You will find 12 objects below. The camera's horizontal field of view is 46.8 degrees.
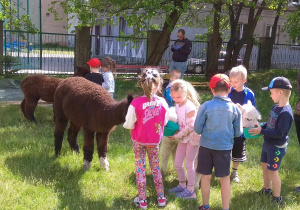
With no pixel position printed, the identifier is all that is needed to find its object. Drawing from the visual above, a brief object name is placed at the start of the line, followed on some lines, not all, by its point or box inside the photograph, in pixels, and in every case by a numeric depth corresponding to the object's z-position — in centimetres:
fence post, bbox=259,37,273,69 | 2020
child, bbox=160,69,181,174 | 506
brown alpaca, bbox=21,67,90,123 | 736
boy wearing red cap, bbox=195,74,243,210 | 386
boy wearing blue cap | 411
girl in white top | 435
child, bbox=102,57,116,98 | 643
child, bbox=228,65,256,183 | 483
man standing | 1038
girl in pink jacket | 395
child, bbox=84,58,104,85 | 632
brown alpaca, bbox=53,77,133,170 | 449
